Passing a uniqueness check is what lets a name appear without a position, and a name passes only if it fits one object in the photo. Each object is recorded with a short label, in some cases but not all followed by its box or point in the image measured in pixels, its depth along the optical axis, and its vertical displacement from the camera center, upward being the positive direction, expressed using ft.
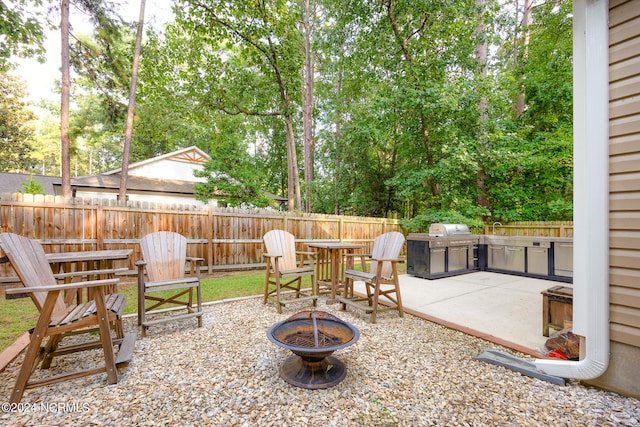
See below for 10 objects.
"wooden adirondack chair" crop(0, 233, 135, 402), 5.54 -2.34
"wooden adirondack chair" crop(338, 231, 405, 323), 10.35 -2.61
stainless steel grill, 18.74 -2.87
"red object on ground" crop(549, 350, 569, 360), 7.22 -3.87
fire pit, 6.17 -3.16
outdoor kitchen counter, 18.07 -3.17
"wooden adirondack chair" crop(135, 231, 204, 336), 8.93 -2.11
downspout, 6.11 +0.35
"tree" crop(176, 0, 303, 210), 23.30 +15.20
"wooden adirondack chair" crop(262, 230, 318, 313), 11.47 -2.30
